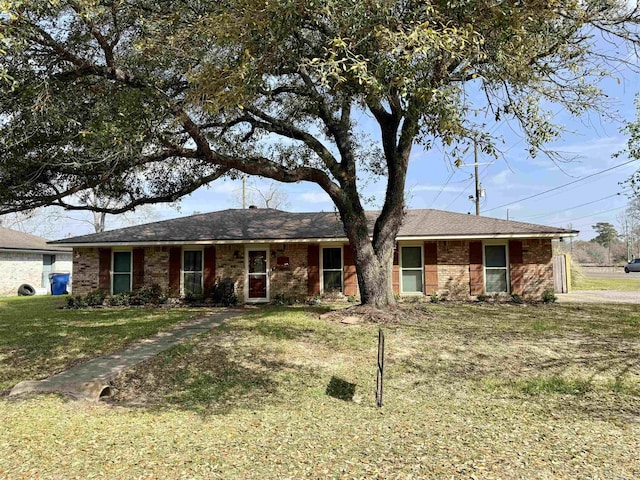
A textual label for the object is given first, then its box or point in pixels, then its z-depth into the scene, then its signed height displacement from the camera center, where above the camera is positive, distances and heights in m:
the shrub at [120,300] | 15.20 -1.36
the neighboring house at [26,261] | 21.31 +0.07
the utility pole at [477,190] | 23.48 +3.76
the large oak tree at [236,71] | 5.85 +3.11
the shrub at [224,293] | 14.96 -1.15
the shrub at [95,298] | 15.16 -1.28
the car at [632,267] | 38.01 -0.95
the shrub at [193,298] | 15.12 -1.31
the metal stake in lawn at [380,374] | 5.52 -1.49
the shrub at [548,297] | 13.95 -1.29
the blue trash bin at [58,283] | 21.89 -1.06
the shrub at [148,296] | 15.30 -1.25
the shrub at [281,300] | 14.84 -1.38
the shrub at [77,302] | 15.03 -1.41
